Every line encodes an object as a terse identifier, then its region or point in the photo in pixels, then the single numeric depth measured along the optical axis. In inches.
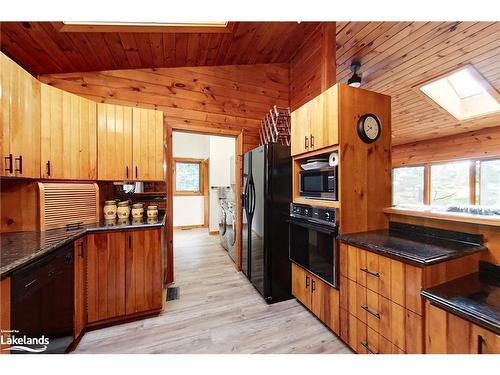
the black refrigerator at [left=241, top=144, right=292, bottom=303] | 85.3
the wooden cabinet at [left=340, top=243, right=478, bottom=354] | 40.2
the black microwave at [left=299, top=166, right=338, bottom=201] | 63.2
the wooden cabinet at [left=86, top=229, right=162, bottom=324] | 65.3
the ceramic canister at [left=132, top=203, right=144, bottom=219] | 85.6
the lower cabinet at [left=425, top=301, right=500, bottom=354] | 29.5
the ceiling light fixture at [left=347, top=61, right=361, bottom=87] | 105.0
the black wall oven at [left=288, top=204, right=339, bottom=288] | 61.7
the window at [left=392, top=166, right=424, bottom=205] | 197.9
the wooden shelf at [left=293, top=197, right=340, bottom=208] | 61.8
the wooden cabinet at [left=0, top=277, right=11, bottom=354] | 35.5
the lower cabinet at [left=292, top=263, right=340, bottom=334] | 62.3
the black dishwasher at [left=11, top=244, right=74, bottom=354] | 39.9
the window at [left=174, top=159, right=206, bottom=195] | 220.5
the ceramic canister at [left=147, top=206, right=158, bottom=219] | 85.4
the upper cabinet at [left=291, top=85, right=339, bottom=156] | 61.6
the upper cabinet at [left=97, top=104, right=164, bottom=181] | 77.5
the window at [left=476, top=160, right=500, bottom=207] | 146.6
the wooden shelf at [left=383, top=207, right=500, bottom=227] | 42.3
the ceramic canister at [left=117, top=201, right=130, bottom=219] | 83.6
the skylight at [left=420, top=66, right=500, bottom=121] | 114.2
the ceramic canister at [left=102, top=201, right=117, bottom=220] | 80.9
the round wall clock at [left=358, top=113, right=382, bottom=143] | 62.8
